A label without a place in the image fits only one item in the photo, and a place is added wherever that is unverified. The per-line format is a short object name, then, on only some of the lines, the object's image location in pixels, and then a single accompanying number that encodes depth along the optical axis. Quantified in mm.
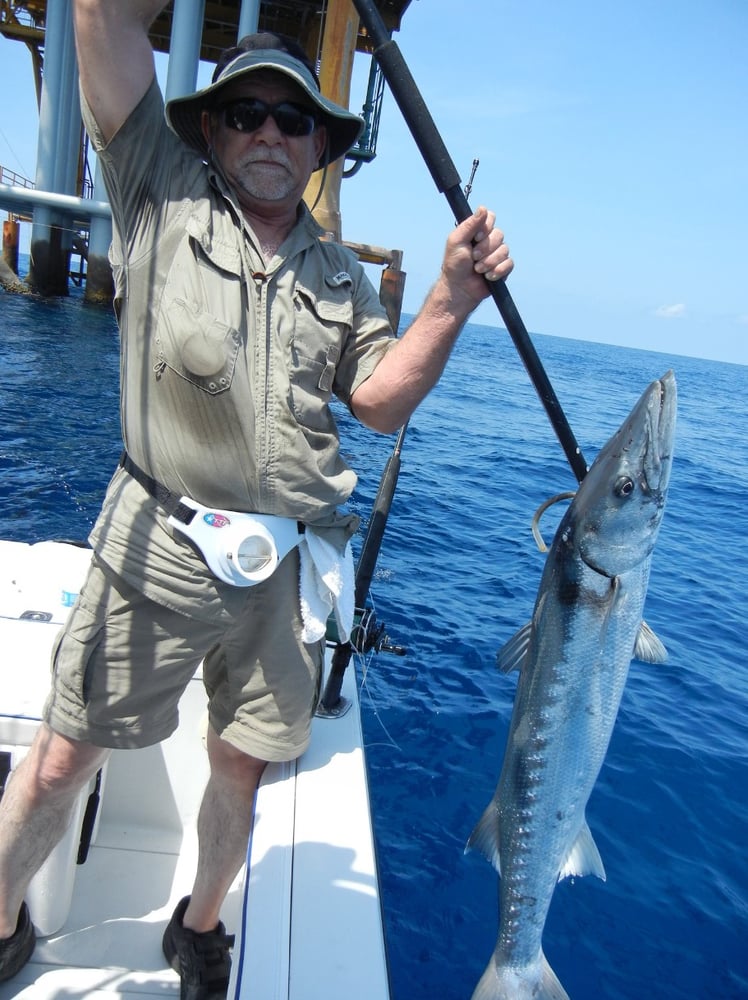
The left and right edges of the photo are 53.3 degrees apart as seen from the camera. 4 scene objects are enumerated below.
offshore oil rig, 16141
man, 2064
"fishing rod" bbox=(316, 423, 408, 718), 3287
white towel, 2309
